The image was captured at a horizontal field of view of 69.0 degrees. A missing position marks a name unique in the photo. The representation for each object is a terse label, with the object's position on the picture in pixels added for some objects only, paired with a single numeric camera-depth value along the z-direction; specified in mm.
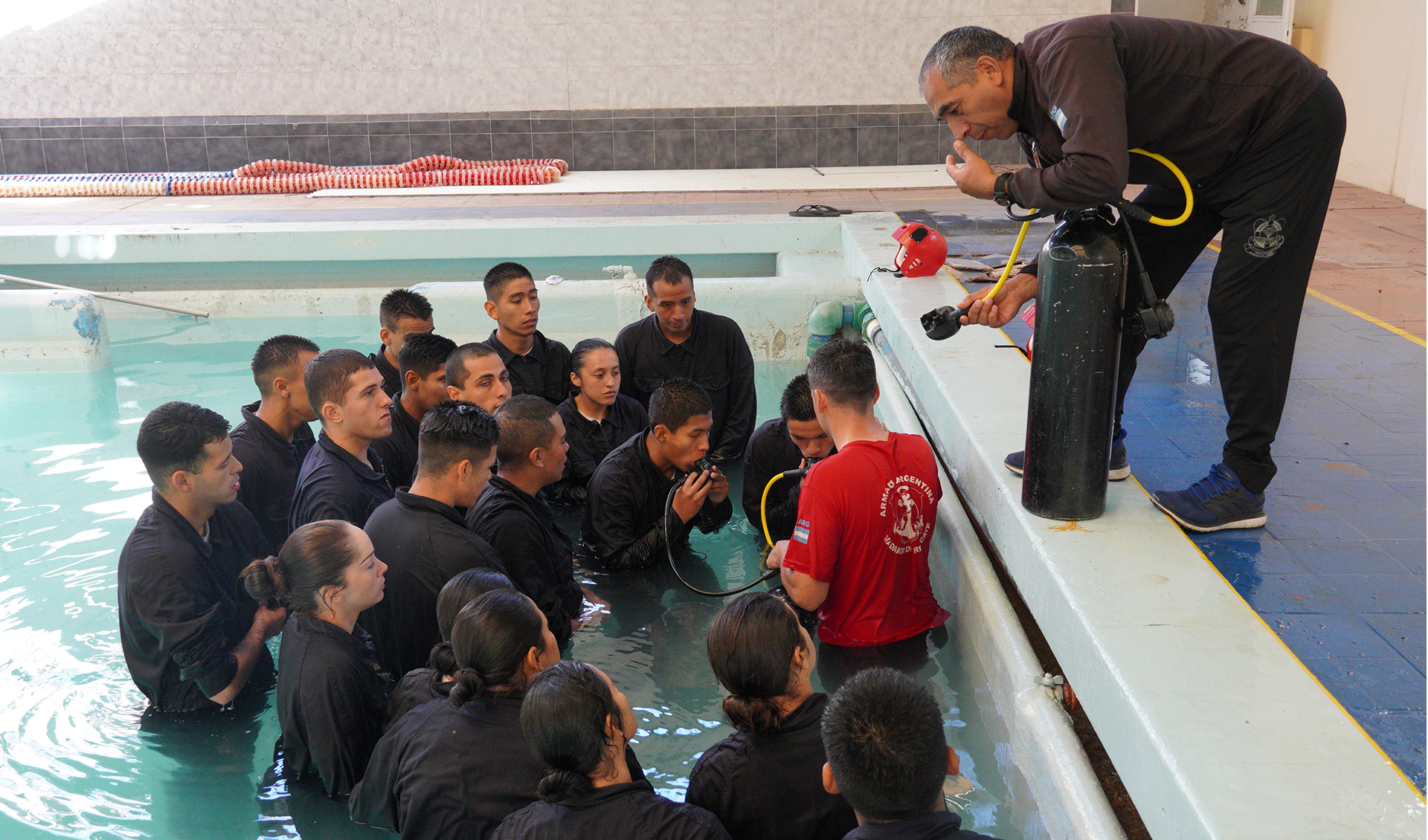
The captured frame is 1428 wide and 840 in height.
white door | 10672
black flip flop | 8977
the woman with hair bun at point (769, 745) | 2191
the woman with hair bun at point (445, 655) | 2537
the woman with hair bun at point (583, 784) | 1997
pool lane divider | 11258
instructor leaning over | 2623
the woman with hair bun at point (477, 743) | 2305
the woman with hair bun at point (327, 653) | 2631
